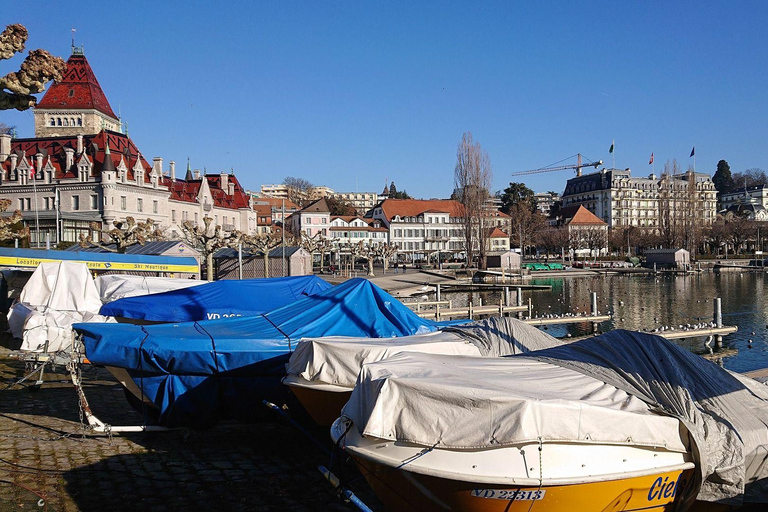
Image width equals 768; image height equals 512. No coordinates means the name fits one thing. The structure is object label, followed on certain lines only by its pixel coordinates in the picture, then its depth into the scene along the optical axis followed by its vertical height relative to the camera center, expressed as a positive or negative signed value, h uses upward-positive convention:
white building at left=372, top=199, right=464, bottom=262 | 108.50 +3.18
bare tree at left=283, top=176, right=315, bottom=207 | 171.62 +18.04
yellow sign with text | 24.12 -0.45
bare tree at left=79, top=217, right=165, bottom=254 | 39.75 +1.34
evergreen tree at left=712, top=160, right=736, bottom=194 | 192.25 +19.30
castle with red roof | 68.69 +10.11
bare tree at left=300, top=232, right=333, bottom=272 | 70.89 +0.79
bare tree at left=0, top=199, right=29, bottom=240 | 32.30 +1.96
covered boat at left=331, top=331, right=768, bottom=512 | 5.84 -2.01
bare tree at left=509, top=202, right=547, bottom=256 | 106.38 +3.73
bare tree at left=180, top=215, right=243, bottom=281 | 37.72 +0.99
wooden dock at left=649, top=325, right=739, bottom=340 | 23.38 -3.74
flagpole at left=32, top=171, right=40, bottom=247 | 57.50 +4.08
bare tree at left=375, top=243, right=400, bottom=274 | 79.75 -0.46
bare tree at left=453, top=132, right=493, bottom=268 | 76.25 +6.50
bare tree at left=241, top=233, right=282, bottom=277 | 44.00 +0.59
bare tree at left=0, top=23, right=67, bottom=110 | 10.23 +3.19
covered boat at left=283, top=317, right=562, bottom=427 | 8.95 -1.67
